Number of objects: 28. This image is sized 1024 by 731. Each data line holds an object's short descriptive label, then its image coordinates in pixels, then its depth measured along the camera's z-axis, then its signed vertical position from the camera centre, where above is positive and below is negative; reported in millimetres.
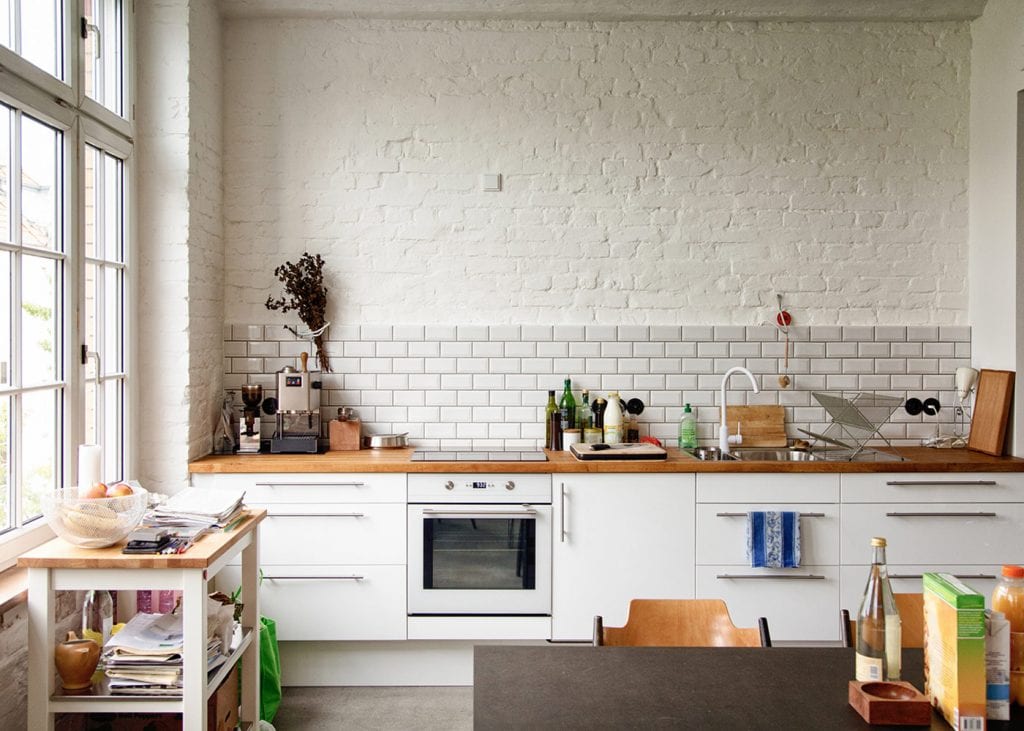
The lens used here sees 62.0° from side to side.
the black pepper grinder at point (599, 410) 4509 -290
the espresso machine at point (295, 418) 4246 -321
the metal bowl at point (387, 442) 4363 -449
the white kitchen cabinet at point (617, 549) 3932 -893
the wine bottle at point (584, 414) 4480 -311
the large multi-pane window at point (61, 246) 2787 +397
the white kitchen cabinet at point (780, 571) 3930 -908
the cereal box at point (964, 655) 1553 -549
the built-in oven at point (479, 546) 3904 -879
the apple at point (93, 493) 2602 -428
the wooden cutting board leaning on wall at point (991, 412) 4172 -274
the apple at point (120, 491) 2653 -433
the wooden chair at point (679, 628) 2336 -755
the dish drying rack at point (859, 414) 4246 -293
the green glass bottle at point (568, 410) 4465 -288
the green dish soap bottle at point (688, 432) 4484 -401
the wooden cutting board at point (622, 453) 4012 -463
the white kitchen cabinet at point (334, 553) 3904 -913
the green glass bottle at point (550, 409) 4445 -282
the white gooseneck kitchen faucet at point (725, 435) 4324 -411
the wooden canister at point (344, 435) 4379 -416
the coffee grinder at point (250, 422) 4227 -340
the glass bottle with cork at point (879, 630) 1660 -538
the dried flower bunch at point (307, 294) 4410 +310
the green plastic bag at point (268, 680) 3564 -1369
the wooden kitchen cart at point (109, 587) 2475 -717
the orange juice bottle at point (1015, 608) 1614 -479
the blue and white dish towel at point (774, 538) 3875 -829
